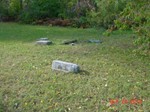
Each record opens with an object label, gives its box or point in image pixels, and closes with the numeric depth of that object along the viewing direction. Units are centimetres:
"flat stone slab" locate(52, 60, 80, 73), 246
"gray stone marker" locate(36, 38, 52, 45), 383
